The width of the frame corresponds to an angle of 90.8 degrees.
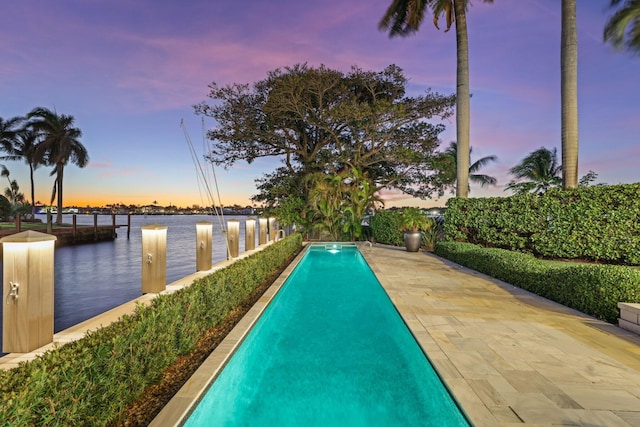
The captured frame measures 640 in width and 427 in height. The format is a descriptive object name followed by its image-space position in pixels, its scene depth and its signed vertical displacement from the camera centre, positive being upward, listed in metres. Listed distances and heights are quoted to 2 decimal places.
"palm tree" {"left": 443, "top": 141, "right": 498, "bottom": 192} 28.33 +3.81
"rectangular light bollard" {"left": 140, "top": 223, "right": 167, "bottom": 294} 5.07 -0.82
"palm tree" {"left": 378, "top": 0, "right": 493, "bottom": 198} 11.46 +4.53
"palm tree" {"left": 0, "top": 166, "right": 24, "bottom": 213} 49.84 +2.49
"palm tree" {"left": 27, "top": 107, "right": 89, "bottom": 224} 30.23 +6.34
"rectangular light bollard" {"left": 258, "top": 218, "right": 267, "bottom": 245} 12.74 -0.84
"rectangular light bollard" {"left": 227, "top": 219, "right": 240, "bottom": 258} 8.60 -0.77
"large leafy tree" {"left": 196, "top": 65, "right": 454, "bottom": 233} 15.29 +4.43
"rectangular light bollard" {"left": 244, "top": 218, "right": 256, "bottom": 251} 10.38 -0.83
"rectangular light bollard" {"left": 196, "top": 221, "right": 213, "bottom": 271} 6.91 -0.78
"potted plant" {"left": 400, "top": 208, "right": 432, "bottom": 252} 12.52 -0.63
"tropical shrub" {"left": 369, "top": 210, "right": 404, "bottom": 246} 15.19 -0.83
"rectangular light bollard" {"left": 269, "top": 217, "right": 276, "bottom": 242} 14.34 -0.92
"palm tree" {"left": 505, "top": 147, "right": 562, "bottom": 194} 24.00 +3.51
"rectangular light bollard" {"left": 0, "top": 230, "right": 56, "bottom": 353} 2.71 -0.73
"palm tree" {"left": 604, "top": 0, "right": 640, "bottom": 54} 7.96 +4.88
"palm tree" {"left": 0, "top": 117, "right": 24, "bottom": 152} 28.91 +7.01
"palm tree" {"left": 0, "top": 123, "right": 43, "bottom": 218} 30.06 +5.76
